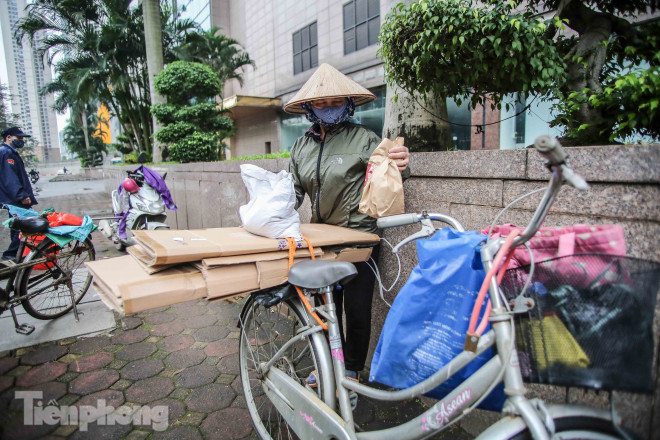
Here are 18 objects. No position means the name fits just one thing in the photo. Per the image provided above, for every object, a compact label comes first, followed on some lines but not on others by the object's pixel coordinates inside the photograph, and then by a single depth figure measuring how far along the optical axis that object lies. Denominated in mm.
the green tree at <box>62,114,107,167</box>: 47031
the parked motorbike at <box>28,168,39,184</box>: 20984
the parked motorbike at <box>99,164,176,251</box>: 5523
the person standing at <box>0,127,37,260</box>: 5441
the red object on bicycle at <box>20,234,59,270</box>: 3762
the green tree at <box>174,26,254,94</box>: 19578
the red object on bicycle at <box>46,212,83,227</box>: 3795
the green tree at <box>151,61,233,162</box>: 9188
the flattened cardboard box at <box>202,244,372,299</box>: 1782
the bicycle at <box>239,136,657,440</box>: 1136
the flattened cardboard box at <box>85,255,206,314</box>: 1596
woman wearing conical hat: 2463
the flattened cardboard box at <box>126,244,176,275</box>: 1772
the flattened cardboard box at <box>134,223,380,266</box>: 1747
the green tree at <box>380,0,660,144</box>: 2393
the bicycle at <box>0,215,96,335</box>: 3531
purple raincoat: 5520
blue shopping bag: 1349
